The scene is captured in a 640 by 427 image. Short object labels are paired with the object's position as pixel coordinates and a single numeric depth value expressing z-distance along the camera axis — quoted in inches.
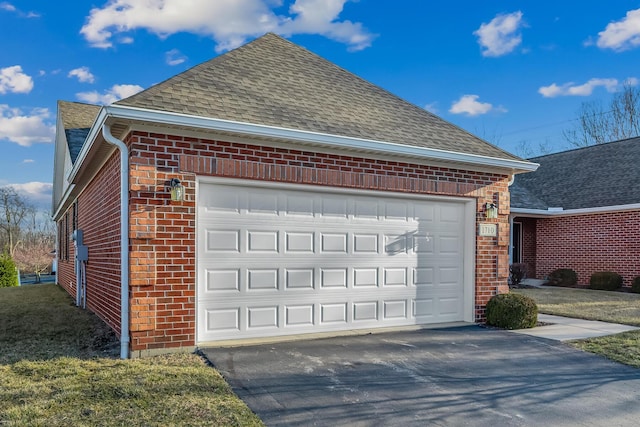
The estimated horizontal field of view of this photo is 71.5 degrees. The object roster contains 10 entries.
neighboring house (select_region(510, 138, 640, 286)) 574.2
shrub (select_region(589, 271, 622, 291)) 564.7
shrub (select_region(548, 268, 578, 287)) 621.9
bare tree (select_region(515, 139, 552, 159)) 1411.2
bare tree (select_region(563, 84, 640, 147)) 1164.5
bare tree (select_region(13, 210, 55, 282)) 1242.0
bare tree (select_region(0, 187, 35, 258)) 1413.6
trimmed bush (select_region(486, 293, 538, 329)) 305.4
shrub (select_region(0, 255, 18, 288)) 772.6
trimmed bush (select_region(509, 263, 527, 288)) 607.2
